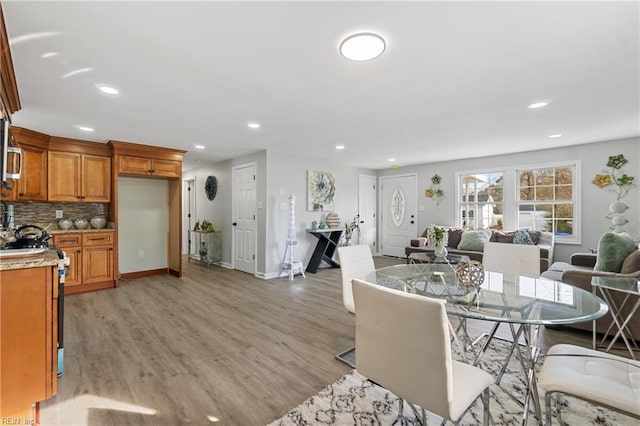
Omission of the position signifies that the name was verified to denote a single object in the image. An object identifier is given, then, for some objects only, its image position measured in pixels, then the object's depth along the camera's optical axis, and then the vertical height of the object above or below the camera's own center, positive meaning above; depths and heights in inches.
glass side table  86.4 -29.4
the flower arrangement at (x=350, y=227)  254.8 -12.8
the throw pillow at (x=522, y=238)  189.2 -16.2
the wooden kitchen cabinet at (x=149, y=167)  181.8 +30.1
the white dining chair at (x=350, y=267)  95.5 -19.7
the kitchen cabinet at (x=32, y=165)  147.8 +25.6
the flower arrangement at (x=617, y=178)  173.8 +21.5
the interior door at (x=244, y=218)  214.4 -4.2
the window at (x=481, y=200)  228.1 +10.4
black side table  220.5 -23.7
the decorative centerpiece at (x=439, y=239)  122.6 -11.2
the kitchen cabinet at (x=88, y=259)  162.2 -27.4
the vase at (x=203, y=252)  252.7 -34.3
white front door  277.4 +0.0
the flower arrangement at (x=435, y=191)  256.7 +19.9
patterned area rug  66.2 -47.4
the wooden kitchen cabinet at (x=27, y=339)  66.1 -30.5
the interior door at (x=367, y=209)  284.2 +4.0
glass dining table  60.4 -21.2
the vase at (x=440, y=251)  123.6 -16.2
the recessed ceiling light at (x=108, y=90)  98.0 +42.4
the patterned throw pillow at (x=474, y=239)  203.7 -18.9
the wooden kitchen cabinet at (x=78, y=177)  166.1 +20.9
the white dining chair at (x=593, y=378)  47.4 -29.9
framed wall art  229.6 +18.6
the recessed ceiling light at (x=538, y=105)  114.1 +43.5
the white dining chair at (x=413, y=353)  43.4 -23.0
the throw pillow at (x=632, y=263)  101.6 -17.7
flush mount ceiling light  69.9 +42.4
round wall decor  259.1 +23.5
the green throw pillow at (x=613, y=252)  109.8 -14.6
